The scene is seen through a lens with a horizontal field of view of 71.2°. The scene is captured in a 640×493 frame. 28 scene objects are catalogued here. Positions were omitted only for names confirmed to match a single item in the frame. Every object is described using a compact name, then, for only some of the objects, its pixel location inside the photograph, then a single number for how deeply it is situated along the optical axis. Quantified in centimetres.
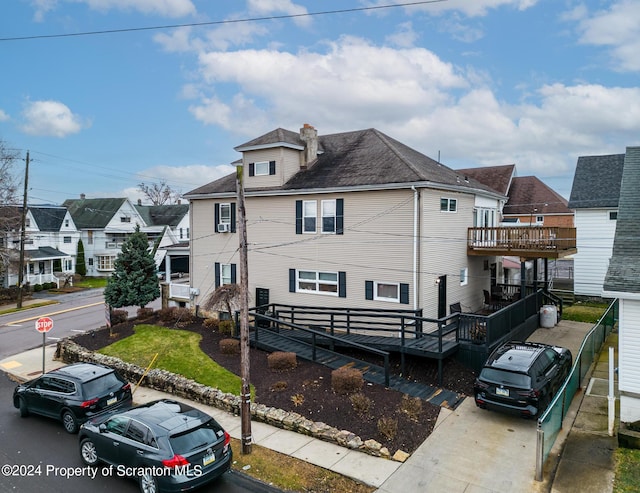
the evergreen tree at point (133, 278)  2375
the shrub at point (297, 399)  1279
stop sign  1686
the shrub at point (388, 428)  1100
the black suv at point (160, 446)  872
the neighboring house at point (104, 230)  5378
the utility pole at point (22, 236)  3531
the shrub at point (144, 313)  2343
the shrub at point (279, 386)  1368
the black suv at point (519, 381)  1159
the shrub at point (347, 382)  1302
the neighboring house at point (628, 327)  1044
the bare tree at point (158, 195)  7988
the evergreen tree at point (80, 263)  5241
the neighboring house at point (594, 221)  2695
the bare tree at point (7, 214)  3797
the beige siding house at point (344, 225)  1791
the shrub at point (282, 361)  1516
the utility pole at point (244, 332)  1071
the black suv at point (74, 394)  1220
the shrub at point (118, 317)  2306
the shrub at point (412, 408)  1203
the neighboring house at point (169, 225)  4791
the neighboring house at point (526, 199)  4231
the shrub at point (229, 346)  1703
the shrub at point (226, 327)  1962
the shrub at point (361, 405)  1199
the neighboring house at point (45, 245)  4306
